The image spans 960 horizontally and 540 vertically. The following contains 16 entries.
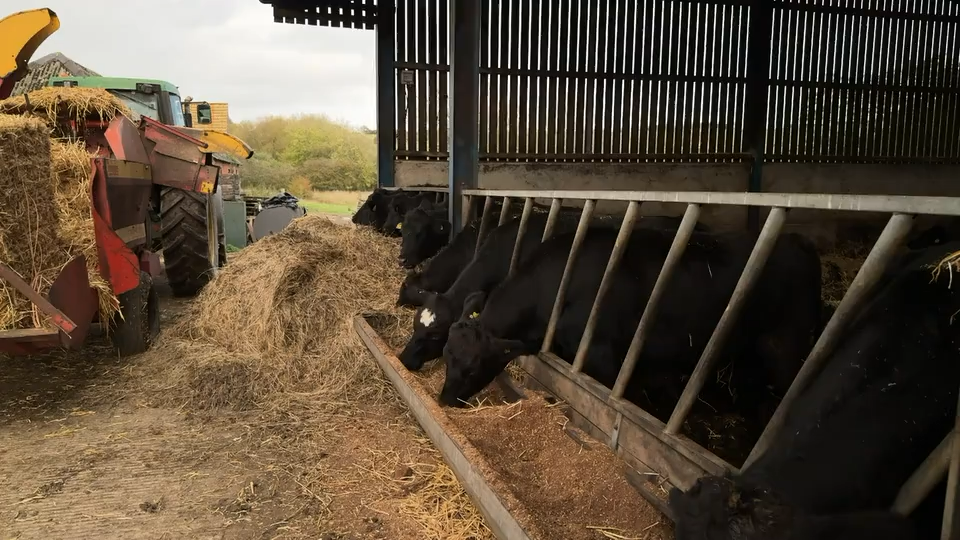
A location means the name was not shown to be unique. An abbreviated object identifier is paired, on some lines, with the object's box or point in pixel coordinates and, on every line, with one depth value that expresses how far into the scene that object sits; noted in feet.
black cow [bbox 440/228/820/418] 13.57
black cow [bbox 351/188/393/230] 36.35
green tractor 24.18
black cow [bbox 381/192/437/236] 33.60
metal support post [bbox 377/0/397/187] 34.12
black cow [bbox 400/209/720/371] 16.34
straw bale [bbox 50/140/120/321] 16.42
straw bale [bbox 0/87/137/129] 19.44
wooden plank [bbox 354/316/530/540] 8.51
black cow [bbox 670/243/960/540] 6.49
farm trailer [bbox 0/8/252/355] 14.12
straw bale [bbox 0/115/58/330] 14.20
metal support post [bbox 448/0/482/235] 20.99
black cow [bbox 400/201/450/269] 28.14
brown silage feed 9.15
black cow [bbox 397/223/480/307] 22.81
